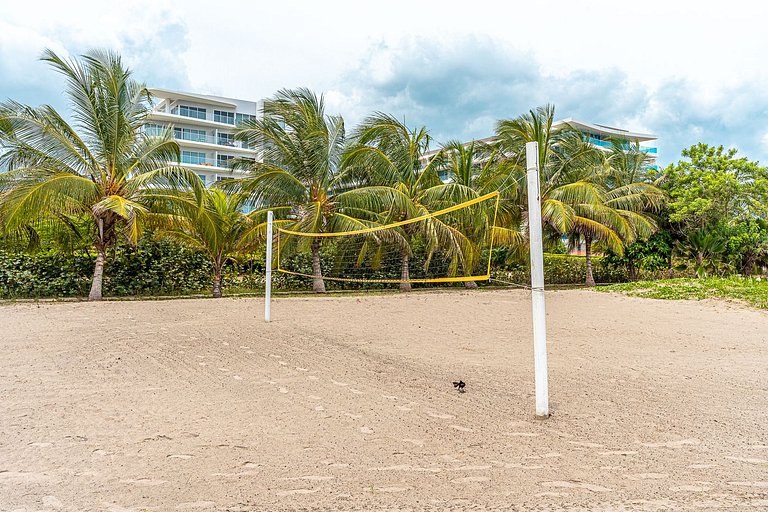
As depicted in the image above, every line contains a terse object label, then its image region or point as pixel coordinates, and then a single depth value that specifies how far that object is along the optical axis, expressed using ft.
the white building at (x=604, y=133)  145.88
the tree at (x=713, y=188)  62.28
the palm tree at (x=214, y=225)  42.14
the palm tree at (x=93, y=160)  37.09
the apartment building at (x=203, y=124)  134.31
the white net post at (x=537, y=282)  11.64
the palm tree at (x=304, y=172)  47.34
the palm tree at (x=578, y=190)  54.65
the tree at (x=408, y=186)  48.44
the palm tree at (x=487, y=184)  51.98
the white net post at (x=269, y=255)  28.42
